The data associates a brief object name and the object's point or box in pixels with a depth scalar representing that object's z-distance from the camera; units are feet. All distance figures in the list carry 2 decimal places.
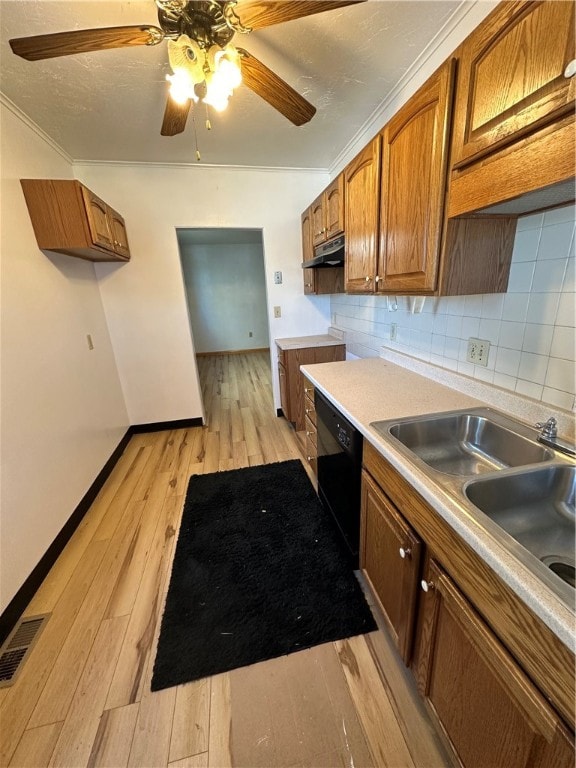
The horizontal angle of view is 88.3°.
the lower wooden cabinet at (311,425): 6.68
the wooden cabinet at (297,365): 9.34
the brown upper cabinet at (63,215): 6.23
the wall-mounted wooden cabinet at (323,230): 6.75
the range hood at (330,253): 6.76
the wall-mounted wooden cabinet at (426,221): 3.60
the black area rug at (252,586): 4.21
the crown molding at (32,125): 5.77
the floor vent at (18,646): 4.06
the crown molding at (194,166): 8.50
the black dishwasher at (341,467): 4.45
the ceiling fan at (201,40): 3.23
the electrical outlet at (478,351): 4.43
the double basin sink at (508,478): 2.57
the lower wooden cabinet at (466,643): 1.81
